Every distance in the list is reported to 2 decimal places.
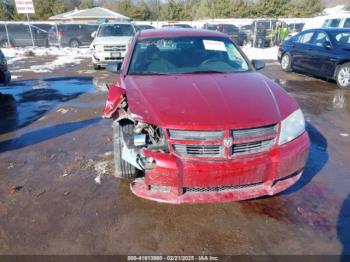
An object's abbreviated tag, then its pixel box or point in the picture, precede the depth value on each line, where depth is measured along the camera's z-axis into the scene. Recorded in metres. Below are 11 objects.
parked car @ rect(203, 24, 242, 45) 26.21
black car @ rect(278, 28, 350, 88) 8.87
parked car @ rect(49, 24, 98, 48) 23.11
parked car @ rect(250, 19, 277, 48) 22.66
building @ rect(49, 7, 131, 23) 41.25
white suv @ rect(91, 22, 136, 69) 11.71
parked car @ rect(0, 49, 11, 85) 8.01
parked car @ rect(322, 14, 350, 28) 14.48
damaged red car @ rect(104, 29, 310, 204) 2.84
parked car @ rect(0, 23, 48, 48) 22.77
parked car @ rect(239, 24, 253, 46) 25.42
